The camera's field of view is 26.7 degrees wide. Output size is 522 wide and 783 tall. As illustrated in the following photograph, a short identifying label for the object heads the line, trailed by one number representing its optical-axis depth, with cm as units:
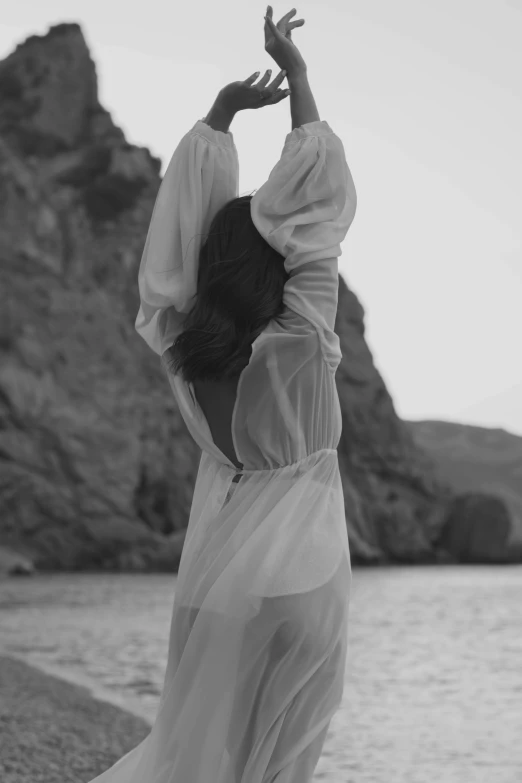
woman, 265
